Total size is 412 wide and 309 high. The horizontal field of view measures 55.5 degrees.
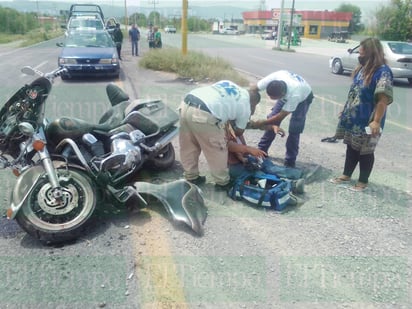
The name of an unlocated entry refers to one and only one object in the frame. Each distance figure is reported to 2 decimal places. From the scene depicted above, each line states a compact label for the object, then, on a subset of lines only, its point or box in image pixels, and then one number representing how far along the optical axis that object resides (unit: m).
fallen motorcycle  3.13
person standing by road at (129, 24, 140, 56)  19.66
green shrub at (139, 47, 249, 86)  12.13
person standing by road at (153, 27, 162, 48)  21.17
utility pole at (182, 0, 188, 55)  13.53
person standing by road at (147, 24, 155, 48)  21.64
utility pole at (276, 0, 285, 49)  32.69
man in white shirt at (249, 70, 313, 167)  4.37
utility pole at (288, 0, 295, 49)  36.97
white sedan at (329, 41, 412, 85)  13.38
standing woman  3.96
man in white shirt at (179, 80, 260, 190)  3.84
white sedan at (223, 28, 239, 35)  84.18
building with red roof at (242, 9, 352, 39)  75.25
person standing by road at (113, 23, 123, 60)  17.25
